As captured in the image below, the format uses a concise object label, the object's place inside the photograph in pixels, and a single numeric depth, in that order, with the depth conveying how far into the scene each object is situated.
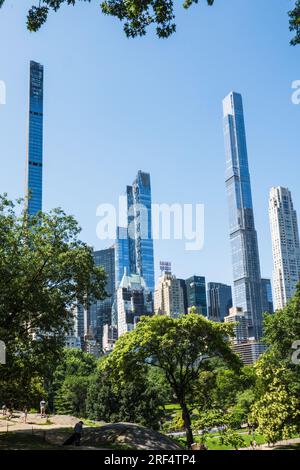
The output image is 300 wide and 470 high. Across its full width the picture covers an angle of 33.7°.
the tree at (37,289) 26.48
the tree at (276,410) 32.66
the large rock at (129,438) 23.47
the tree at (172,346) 32.35
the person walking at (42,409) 38.91
